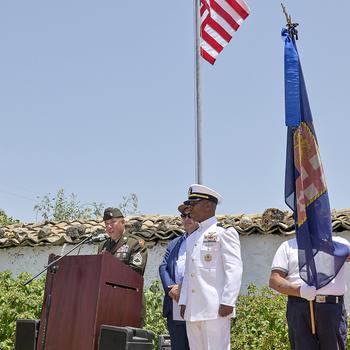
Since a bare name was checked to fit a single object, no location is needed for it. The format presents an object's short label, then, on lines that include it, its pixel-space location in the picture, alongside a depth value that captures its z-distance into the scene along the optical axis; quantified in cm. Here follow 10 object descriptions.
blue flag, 494
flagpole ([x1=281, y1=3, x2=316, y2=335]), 566
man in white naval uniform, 522
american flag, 971
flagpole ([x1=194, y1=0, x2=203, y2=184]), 907
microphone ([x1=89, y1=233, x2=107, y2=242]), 533
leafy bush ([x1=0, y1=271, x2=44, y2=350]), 803
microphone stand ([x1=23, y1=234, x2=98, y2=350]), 496
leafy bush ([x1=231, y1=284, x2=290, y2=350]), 707
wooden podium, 475
